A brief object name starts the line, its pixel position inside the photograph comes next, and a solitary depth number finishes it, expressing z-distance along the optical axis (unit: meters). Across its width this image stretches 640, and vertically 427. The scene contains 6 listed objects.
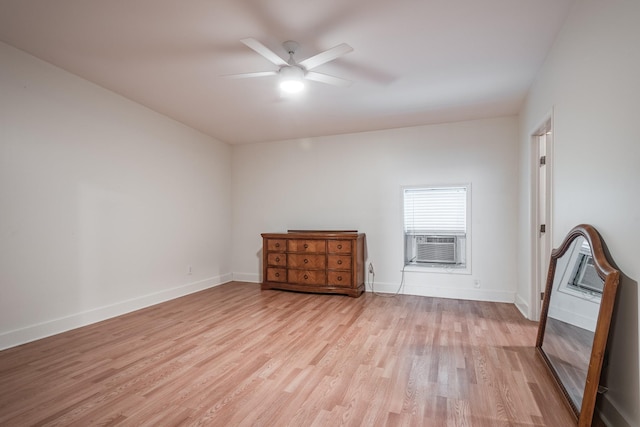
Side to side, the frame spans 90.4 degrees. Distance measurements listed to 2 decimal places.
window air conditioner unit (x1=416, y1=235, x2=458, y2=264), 4.77
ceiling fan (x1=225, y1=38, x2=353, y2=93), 2.39
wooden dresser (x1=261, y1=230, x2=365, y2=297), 4.73
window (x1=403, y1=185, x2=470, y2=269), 4.70
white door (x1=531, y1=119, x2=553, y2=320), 3.45
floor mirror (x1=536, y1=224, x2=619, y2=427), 1.62
